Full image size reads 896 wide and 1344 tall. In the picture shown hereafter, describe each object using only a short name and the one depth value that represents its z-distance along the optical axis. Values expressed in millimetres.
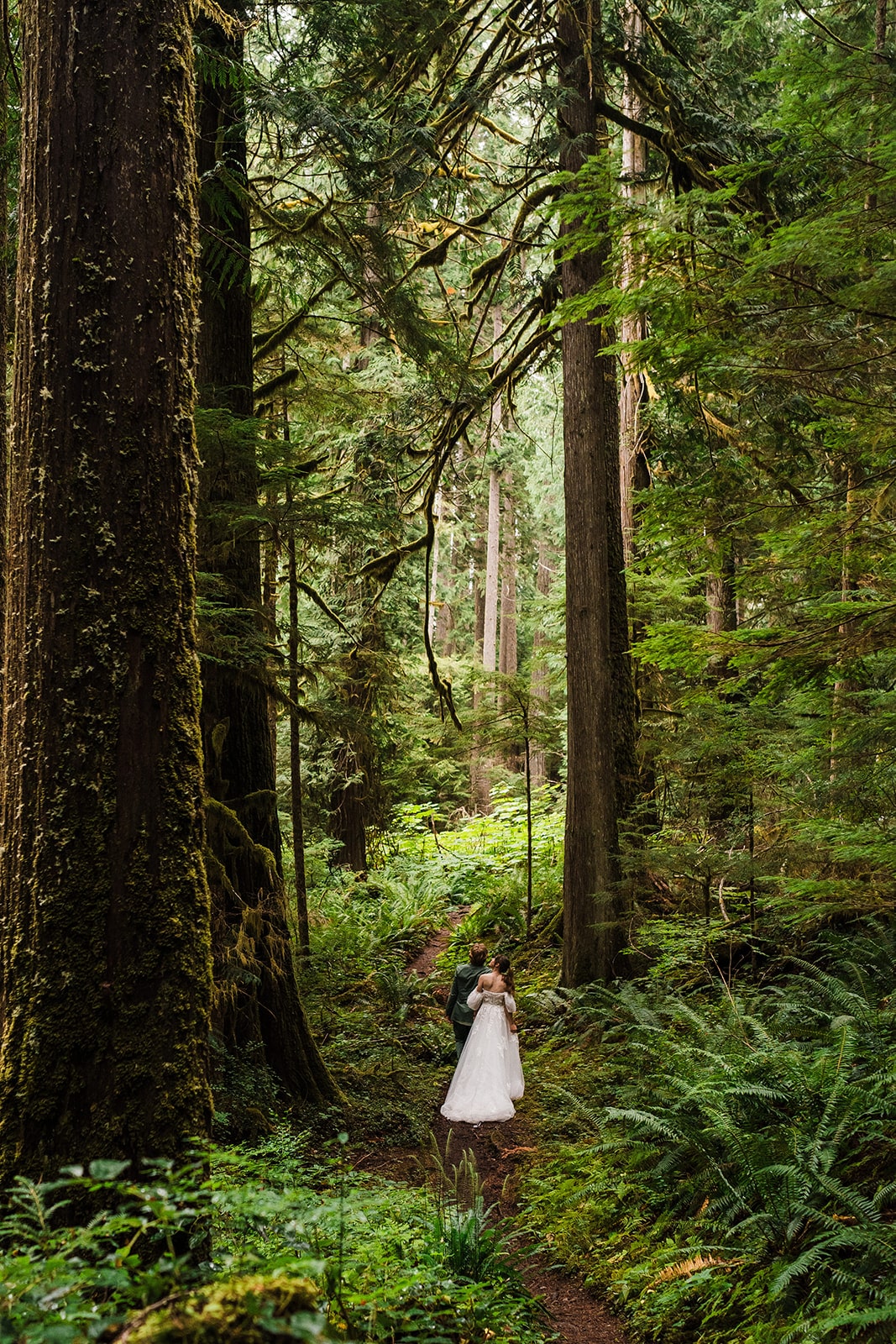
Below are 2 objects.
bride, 7828
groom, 8773
